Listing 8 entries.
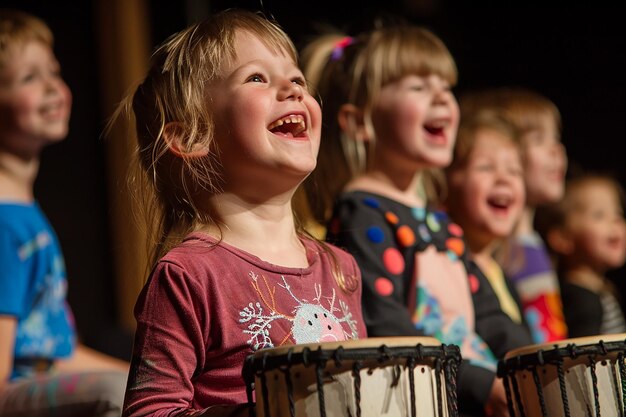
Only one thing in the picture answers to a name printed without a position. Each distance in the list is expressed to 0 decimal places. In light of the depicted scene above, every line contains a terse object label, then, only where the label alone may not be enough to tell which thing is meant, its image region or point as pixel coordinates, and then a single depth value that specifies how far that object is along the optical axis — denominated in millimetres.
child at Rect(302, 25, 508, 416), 4711
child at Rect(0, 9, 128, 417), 4891
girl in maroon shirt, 3336
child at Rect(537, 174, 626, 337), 7637
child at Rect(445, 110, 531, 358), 5883
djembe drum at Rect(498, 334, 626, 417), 3387
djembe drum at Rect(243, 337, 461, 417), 2939
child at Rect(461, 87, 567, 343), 6711
